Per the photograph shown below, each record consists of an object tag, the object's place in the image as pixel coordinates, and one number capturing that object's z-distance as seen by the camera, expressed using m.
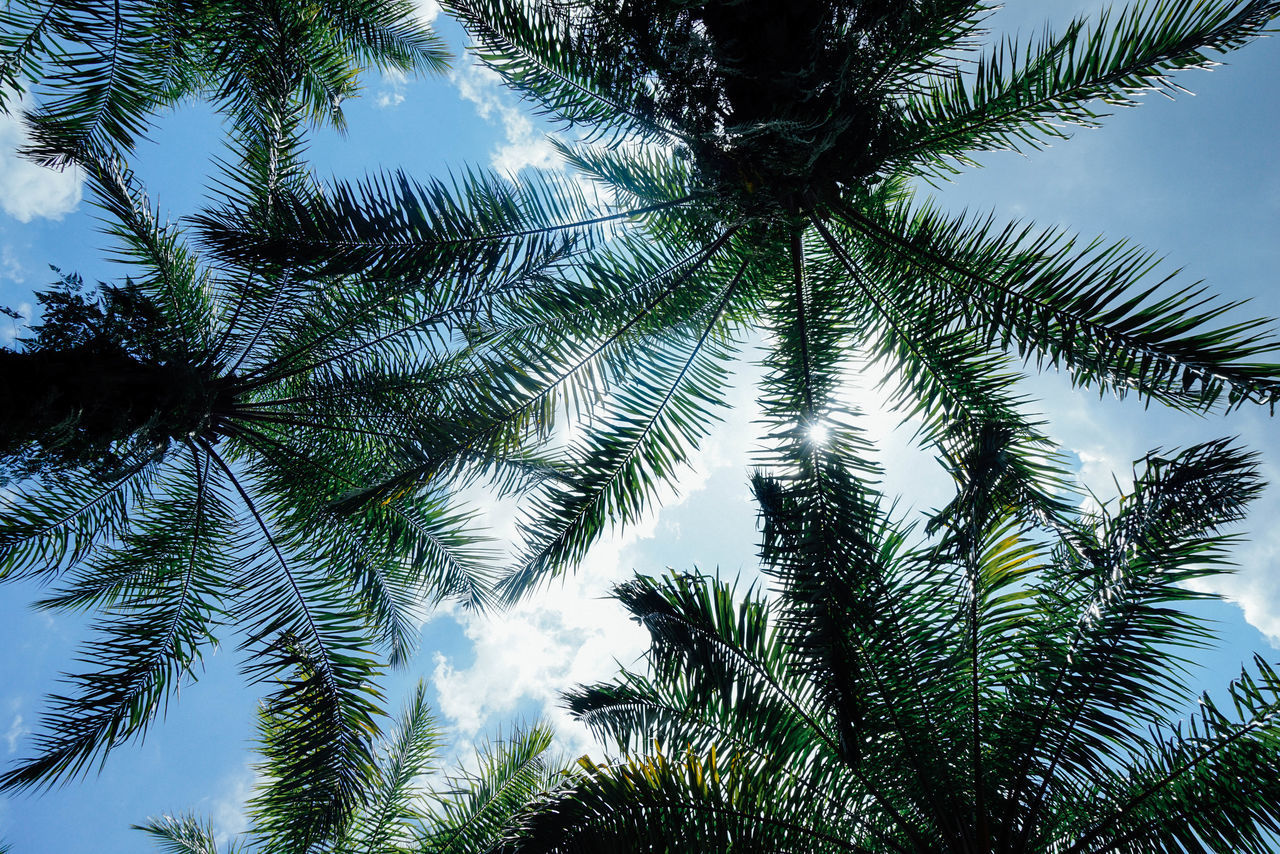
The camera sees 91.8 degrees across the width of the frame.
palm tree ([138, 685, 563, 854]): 5.47
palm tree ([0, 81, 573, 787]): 3.75
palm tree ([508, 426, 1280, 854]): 3.19
